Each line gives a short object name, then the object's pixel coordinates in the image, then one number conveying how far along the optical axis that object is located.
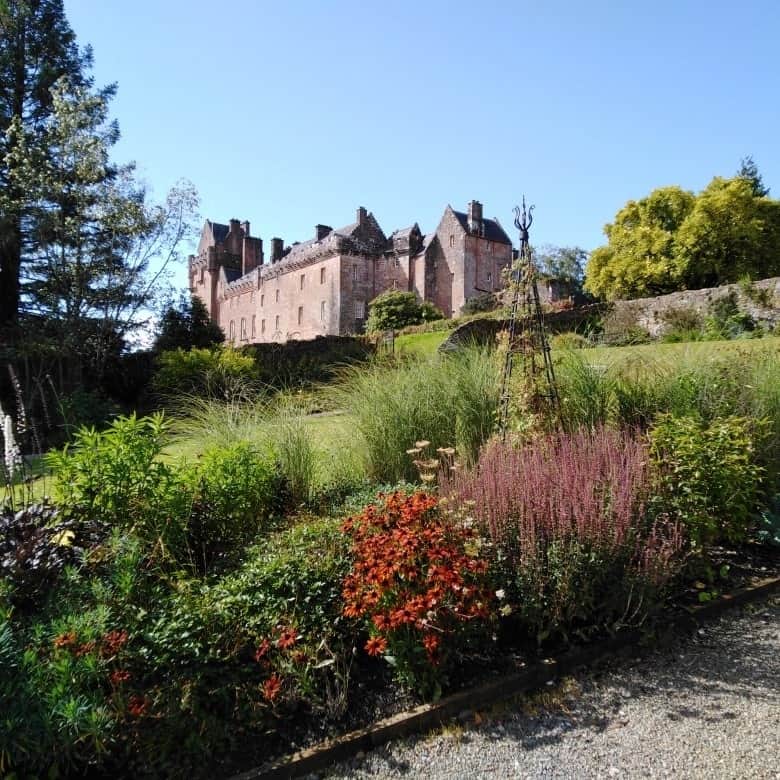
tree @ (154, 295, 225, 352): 18.39
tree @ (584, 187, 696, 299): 25.84
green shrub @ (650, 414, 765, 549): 3.28
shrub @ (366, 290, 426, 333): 32.62
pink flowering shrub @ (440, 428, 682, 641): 2.64
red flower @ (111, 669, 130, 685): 1.93
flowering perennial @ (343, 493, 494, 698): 2.28
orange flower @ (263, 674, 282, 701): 2.08
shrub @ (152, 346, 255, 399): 13.71
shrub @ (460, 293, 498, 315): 30.60
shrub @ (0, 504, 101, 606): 2.49
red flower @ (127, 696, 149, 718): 1.90
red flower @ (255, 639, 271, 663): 2.22
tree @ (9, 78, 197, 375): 13.56
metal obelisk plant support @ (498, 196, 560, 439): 4.56
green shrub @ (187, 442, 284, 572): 3.30
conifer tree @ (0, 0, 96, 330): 15.47
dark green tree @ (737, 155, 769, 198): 35.28
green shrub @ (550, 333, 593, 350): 6.22
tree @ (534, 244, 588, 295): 53.12
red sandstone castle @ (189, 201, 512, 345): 39.84
